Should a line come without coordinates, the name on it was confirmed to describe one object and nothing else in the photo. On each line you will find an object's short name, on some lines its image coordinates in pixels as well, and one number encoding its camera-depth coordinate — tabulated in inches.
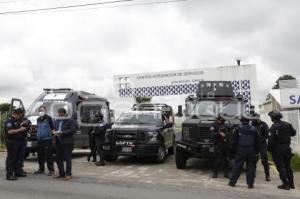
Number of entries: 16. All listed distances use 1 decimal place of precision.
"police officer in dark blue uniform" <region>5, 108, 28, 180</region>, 427.2
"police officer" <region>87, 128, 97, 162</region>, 568.5
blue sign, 764.6
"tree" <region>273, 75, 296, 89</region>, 2498.5
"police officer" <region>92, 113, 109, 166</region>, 550.3
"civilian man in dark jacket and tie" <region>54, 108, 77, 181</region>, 432.8
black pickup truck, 560.7
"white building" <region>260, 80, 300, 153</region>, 671.1
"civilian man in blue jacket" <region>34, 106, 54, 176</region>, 456.8
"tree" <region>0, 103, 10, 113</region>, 1725.1
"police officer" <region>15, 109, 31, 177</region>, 436.1
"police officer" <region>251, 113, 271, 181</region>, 451.2
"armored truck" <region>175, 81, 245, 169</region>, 502.0
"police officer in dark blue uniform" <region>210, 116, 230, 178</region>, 461.4
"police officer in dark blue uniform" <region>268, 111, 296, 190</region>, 403.2
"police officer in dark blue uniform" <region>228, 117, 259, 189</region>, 406.9
